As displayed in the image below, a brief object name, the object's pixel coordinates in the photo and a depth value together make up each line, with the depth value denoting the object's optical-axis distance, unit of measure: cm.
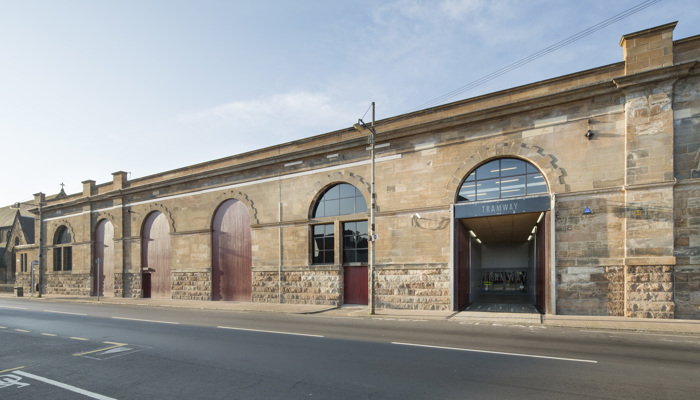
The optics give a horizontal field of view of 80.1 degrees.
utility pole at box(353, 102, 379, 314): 1908
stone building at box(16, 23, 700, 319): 1529
